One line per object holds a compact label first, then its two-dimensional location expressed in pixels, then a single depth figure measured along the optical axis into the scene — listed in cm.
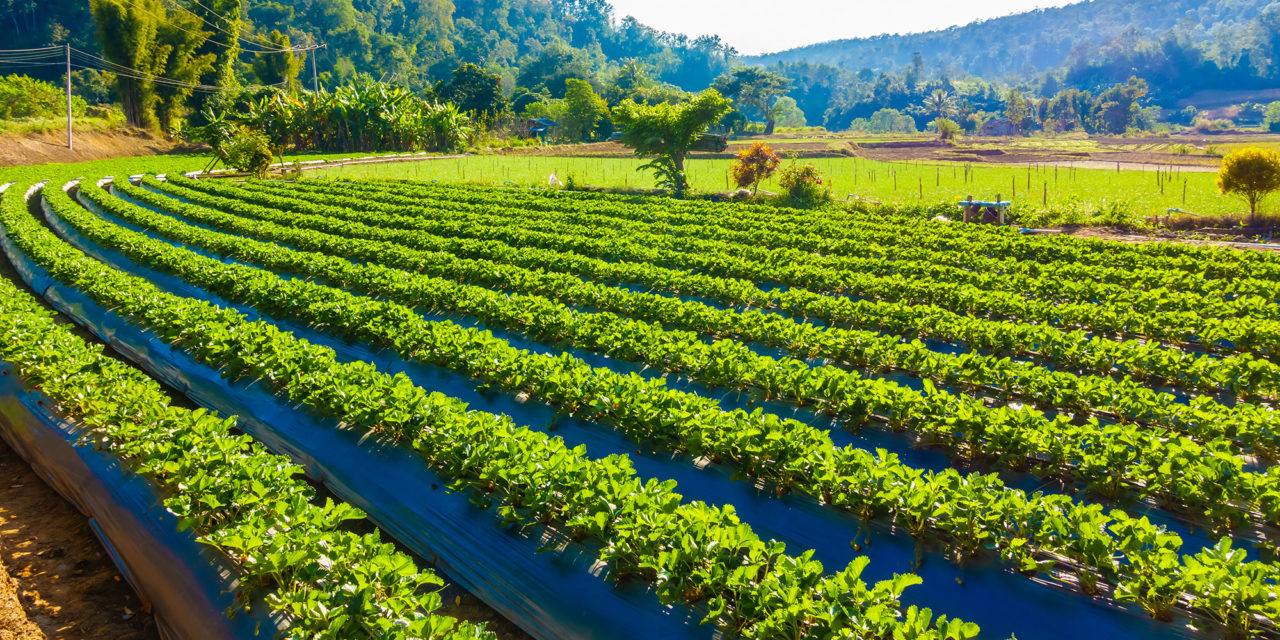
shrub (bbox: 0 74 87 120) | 5597
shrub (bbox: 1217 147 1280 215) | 1928
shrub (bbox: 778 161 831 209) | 2603
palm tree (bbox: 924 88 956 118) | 13260
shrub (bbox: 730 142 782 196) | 2748
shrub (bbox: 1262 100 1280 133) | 10642
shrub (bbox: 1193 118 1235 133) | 11138
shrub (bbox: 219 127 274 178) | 3475
